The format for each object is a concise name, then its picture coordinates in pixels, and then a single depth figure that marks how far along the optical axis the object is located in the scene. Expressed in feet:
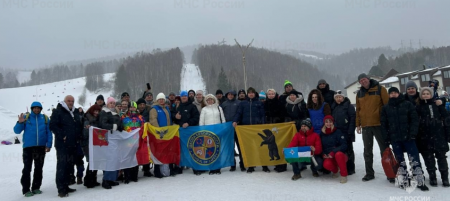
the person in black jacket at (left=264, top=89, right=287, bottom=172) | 23.73
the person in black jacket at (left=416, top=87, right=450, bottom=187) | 16.55
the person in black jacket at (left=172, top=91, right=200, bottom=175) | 24.14
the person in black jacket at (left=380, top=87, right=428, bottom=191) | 16.55
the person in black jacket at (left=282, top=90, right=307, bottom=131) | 22.06
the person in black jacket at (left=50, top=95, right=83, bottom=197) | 18.69
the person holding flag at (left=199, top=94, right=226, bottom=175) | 23.84
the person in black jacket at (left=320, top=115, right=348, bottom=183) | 18.47
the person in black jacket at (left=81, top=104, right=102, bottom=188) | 20.54
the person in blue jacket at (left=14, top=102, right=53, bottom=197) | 19.51
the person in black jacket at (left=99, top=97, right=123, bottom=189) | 20.13
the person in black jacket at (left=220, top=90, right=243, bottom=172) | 23.77
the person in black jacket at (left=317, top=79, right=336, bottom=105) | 22.00
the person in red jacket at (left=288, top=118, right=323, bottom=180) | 19.31
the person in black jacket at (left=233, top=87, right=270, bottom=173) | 23.62
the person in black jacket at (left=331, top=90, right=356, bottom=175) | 19.62
